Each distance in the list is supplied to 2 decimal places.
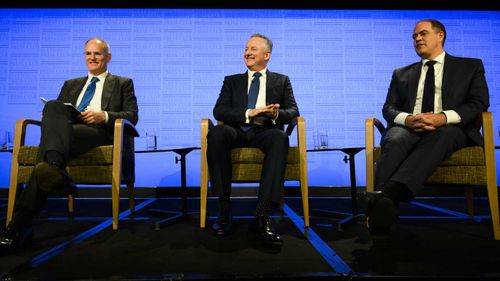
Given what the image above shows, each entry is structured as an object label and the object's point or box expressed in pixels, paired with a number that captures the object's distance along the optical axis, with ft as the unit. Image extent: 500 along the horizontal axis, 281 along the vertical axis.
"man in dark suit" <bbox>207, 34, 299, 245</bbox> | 6.15
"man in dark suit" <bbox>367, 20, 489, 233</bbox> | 5.53
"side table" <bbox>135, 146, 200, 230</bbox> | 8.15
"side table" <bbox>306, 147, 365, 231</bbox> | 7.84
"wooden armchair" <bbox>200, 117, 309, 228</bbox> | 6.91
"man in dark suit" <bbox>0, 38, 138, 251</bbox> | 5.35
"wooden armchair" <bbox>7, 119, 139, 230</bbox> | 6.95
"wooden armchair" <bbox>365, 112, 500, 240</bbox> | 6.08
